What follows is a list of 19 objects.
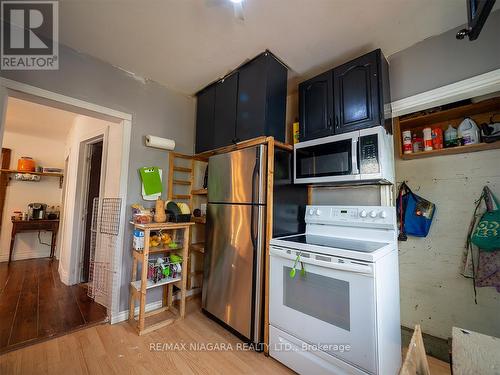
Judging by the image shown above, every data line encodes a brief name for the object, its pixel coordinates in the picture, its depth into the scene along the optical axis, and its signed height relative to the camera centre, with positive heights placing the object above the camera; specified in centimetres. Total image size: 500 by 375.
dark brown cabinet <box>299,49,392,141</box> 159 +89
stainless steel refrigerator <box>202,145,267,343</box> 172 -32
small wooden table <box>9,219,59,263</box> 379 -46
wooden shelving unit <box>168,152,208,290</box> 248 +22
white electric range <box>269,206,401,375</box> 118 -58
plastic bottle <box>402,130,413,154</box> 183 +56
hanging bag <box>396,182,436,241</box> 175 -5
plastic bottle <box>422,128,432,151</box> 174 +56
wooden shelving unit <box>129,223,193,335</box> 184 -78
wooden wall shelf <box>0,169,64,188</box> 387 +56
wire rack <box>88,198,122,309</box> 210 -51
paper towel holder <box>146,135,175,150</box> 222 +66
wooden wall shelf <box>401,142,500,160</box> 152 +44
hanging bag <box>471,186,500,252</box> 144 -14
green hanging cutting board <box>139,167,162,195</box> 222 +26
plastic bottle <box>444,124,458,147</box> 166 +56
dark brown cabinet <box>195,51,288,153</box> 187 +99
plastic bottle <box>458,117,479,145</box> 157 +57
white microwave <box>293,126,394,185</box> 150 +38
